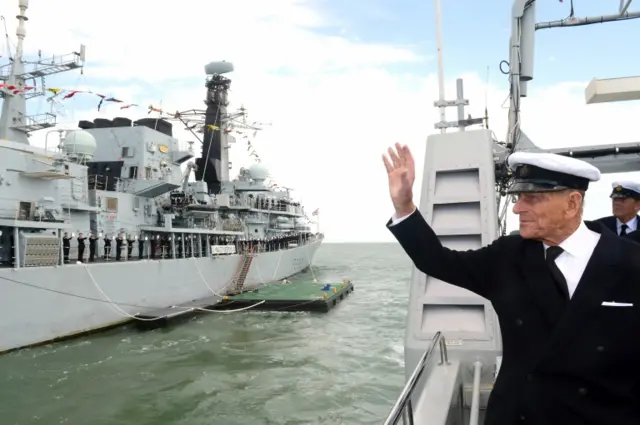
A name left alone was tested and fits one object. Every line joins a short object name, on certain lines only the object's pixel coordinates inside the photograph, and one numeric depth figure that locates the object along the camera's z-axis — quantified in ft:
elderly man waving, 4.58
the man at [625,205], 11.39
